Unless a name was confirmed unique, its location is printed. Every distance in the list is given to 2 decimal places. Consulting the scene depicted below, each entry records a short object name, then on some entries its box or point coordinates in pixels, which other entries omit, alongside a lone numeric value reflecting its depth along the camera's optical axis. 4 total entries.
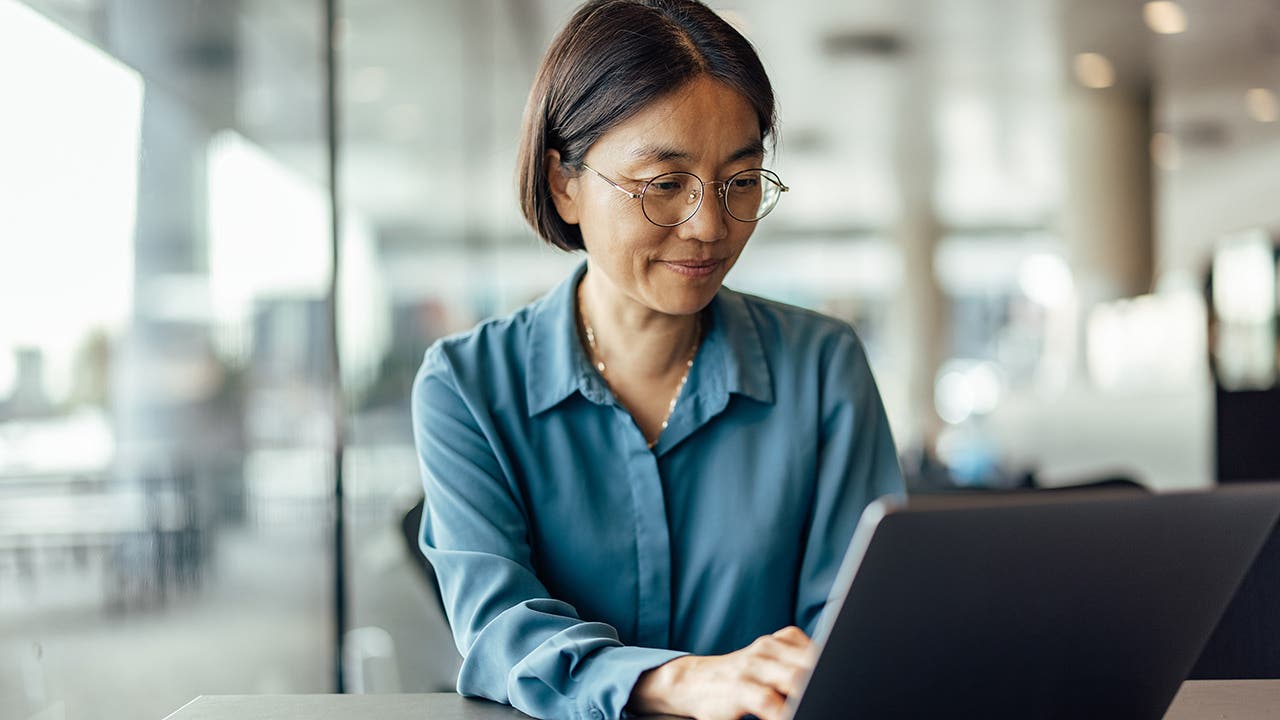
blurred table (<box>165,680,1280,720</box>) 0.91
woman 1.15
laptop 0.63
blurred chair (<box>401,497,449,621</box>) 1.76
